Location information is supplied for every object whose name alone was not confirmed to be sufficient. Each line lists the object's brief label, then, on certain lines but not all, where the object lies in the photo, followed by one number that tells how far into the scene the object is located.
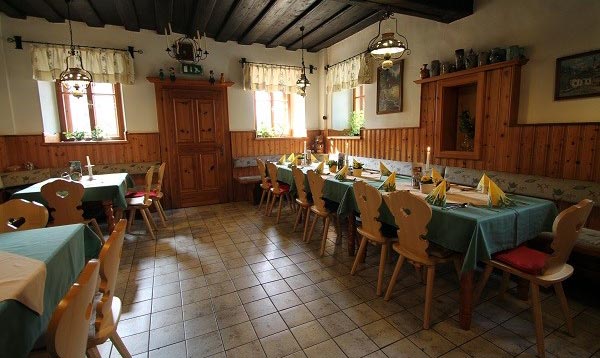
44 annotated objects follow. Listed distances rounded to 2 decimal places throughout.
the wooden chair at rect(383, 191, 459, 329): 2.02
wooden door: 5.38
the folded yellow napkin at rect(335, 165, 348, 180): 3.40
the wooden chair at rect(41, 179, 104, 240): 2.98
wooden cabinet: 3.32
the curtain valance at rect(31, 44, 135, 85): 4.45
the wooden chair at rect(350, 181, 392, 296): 2.44
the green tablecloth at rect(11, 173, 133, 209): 3.10
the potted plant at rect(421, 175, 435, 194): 2.67
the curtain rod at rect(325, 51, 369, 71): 5.26
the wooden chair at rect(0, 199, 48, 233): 2.06
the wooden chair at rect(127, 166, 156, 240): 3.94
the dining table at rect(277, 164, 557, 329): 1.91
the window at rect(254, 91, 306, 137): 6.24
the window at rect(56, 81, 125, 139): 4.86
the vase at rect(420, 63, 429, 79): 4.19
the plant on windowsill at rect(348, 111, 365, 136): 5.66
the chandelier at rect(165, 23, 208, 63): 4.79
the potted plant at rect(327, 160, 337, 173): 4.00
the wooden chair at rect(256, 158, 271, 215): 4.87
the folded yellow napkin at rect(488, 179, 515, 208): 2.17
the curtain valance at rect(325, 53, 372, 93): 5.17
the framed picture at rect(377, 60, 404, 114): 4.70
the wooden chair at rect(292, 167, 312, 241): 3.74
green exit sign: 5.26
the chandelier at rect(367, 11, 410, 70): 2.85
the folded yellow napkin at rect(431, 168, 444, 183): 2.83
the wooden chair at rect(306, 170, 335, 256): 3.28
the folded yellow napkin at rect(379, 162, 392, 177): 3.55
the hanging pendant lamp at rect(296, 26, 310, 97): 4.82
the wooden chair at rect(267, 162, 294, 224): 4.46
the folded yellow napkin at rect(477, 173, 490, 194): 2.55
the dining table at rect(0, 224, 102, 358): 1.07
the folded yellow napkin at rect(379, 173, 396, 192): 2.78
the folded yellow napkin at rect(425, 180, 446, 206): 2.23
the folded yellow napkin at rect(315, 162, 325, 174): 3.86
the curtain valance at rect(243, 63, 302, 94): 5.84
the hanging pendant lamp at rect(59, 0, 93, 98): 3.48
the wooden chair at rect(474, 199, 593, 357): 1.74
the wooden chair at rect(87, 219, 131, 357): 1.35
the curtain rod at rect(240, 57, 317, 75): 5.80
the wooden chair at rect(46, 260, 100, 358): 0.93
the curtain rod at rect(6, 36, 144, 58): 4.36
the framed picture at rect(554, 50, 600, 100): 2.73
